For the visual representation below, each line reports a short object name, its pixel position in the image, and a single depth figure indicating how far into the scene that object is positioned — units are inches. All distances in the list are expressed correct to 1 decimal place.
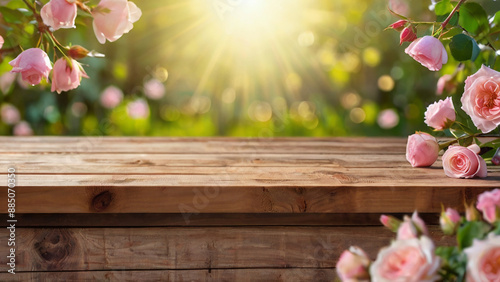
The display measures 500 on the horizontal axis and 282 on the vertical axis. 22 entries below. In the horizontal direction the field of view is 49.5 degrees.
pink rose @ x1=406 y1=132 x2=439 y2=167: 50.8
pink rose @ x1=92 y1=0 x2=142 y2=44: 45.2
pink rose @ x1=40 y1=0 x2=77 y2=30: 42.3
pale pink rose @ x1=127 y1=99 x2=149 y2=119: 120.5
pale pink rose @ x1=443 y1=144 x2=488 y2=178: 46.1
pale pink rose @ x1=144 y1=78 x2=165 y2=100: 124.4
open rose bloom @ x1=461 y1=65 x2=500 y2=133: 44.8
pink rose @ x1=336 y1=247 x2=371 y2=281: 30.3
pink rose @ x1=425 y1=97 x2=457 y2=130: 49.0
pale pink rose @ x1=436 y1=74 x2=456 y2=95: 71.0
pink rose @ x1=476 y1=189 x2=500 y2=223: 30.7
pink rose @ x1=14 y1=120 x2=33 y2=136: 120.3
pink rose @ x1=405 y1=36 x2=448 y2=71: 46.4
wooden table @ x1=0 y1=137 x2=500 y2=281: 41.8
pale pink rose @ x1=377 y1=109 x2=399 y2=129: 122.6
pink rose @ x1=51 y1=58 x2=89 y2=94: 45.9
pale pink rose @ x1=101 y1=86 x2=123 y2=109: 120.6
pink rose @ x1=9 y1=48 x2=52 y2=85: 43.6
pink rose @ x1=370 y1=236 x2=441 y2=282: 28.3
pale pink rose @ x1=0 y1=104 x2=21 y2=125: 120.3
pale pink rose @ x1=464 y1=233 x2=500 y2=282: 28.4
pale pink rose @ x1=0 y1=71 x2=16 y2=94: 113.2
